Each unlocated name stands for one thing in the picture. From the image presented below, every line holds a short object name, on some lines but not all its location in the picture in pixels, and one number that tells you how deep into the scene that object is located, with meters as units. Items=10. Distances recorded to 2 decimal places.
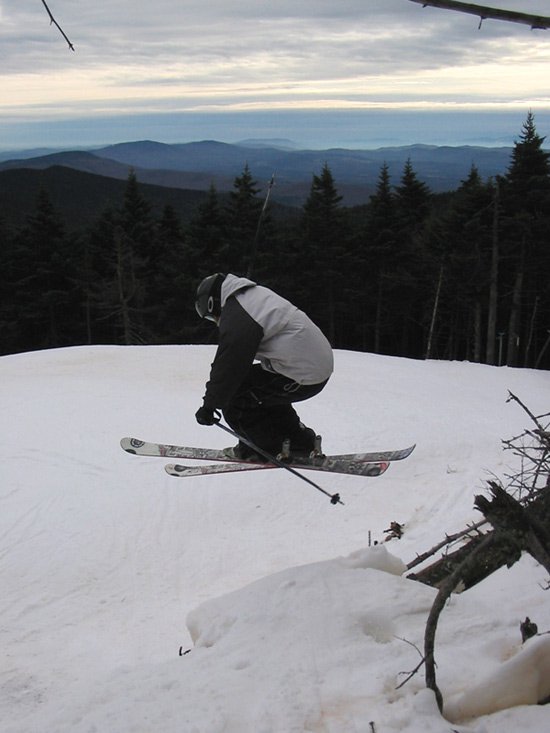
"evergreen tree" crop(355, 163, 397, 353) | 32.34
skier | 5.00
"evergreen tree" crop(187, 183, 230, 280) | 31.72
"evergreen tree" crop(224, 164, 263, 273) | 32.38
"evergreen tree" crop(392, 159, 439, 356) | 31.41
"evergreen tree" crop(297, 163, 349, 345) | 31.53
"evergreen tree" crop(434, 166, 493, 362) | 27.91
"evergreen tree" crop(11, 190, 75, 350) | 33.84
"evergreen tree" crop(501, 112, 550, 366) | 26.94
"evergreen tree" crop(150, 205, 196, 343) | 31.57
